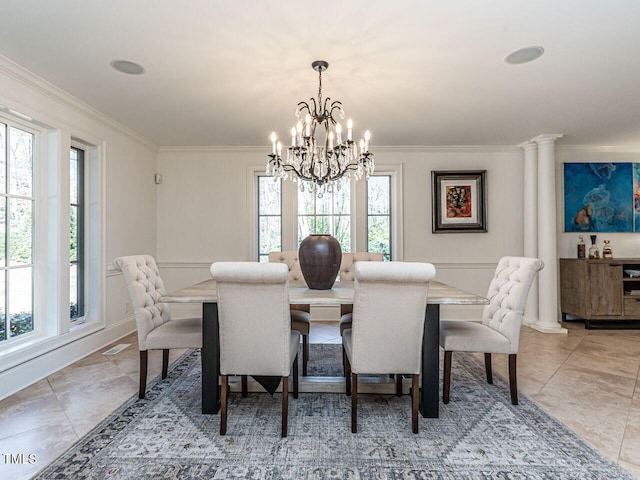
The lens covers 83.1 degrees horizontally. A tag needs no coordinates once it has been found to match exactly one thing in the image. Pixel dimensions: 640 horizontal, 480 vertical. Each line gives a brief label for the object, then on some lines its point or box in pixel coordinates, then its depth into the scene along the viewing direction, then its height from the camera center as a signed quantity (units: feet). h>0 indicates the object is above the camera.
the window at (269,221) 16.08 +0.89
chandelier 7.94 +1.90
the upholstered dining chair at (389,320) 6.11 -1.40
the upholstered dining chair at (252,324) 6.07 -1.46
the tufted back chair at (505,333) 7.60 -2.01
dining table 6.97 -1.95
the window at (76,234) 11.06 +0.23
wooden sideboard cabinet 14.20 -1.95
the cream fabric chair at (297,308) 9.26 -1.99
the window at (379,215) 16.03 +1.14
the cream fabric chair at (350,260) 11.00 -0.60
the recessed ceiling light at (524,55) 7.65 +4.04
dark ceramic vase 8.21 -0.44
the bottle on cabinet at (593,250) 14.94 -0.42
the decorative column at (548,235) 14.25 +0.20
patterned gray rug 5.42 -3.46
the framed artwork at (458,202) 15.60 +1.66
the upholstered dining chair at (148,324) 7.75 -1.90
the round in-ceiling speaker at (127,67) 8.22 +4.08
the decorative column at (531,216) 14.85 +1.00
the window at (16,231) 8.63 +0.27
